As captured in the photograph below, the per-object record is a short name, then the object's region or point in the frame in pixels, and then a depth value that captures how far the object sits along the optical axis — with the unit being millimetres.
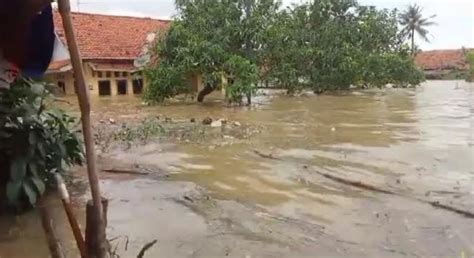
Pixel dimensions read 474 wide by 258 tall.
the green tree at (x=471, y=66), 36031
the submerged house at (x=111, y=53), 24781
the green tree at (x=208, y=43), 18031
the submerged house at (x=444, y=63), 46781
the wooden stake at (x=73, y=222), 2115
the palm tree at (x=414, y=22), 55000
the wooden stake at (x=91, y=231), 2066
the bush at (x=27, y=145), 4988
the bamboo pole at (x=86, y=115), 2070
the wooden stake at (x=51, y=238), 2396
